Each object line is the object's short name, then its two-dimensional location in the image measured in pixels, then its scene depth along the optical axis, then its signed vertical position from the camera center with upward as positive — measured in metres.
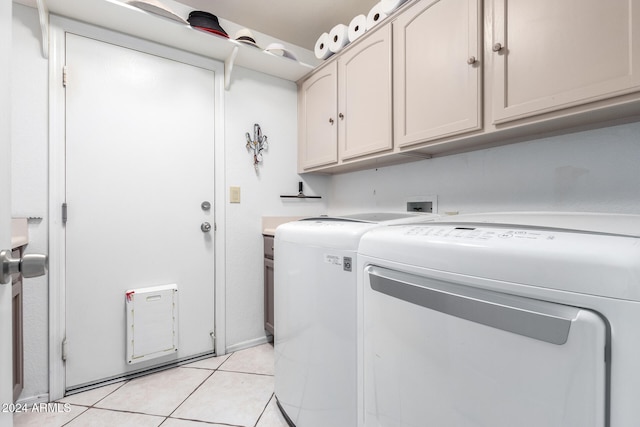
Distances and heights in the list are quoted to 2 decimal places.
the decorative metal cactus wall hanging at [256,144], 2.08 +0.51
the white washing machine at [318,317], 0.95 -0.40
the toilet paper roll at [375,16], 1.56 +1.10
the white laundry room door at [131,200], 1.55 +0.07
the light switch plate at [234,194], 2.01 +0.13
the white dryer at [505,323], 0.45 -0.22
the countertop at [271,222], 2.13 -0.07
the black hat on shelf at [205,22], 1.69 +1.14
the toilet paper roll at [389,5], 1.46 +1.08
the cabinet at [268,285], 2.03 -0.52
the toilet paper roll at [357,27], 1.68 +1.12
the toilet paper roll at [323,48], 1.92 +1.14
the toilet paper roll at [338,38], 1.80 +1.13
